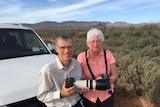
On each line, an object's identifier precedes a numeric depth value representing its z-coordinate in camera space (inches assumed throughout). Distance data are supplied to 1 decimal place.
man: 49.6
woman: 57.1
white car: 55.7
